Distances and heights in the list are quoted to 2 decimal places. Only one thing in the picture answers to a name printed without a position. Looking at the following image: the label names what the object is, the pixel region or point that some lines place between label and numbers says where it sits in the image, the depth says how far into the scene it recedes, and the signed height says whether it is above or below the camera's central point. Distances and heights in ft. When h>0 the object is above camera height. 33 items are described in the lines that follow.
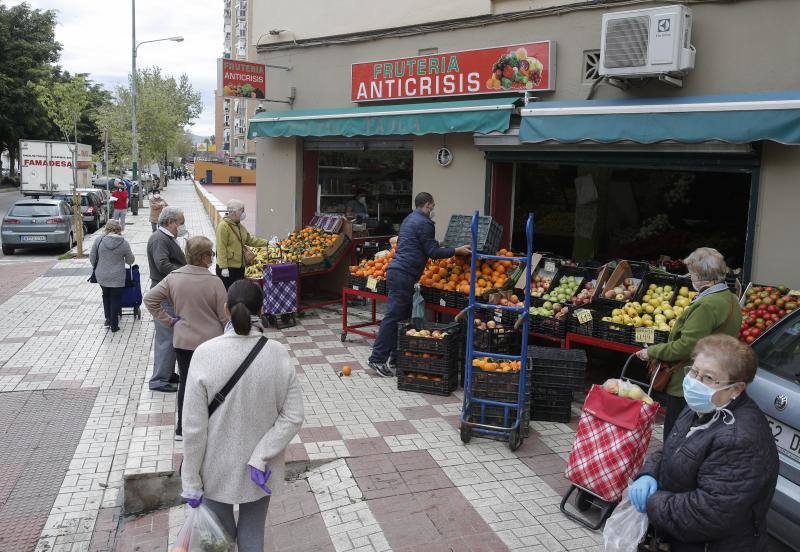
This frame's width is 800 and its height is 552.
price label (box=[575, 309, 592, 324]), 22.67 -3.85
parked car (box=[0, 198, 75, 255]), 62.03 -4.51
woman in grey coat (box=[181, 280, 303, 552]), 10.65 -3.65
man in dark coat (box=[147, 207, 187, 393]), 23.53 -2.82
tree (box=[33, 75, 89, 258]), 85.46 +9.44
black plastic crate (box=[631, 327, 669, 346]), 21.55 -4.21
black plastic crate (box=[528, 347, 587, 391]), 21.44 -5.37
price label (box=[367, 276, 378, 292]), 29.58 -4.01
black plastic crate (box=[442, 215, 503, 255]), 26.25 -1.56
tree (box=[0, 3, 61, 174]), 148.97 +24.46
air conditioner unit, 23.63 +5.44
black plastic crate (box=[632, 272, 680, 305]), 23.52 -2.78
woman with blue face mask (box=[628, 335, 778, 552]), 8.64 -3.34
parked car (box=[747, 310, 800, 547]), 11.65 -3.56
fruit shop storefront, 22.43 +0.97
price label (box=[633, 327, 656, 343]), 21.57 -4.21
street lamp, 109.70 +9.96
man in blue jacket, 25.70 -2.84
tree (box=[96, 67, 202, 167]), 145.28 +12.69
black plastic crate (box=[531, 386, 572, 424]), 21.83 -6.55
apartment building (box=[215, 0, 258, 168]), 280.51 +37.06
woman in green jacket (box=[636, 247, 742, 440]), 15.35 -2.44
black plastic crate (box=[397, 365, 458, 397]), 24.13 -6.73
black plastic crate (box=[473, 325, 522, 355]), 23.61 -5.01
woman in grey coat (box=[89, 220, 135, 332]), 32.50 -3.83
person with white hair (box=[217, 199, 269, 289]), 30.17 -2.64
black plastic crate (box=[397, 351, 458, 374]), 23.98 -5.95
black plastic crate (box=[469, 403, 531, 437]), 20.18 -6.51
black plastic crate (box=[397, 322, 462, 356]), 23.70 -5.20
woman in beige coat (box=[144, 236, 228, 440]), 18.29 -3.07
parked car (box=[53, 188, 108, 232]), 80.23 -3.62
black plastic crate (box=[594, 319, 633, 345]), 22.25 -4.29
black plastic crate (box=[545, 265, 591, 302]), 25.44 -2.81
